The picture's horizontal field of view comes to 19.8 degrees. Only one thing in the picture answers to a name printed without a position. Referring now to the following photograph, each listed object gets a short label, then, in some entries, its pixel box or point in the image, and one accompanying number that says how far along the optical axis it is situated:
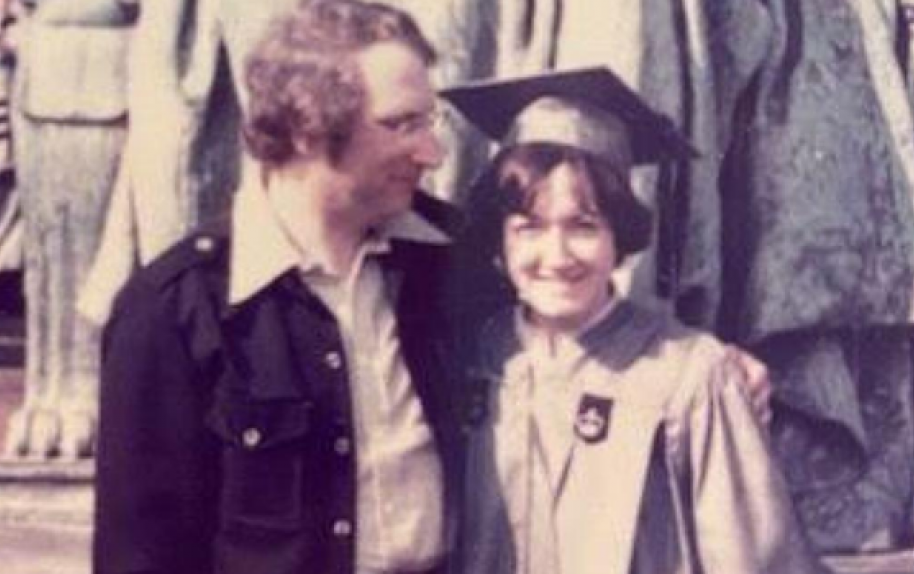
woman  3.22
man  3.10
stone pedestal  3.65
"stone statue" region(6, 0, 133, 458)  3.64
